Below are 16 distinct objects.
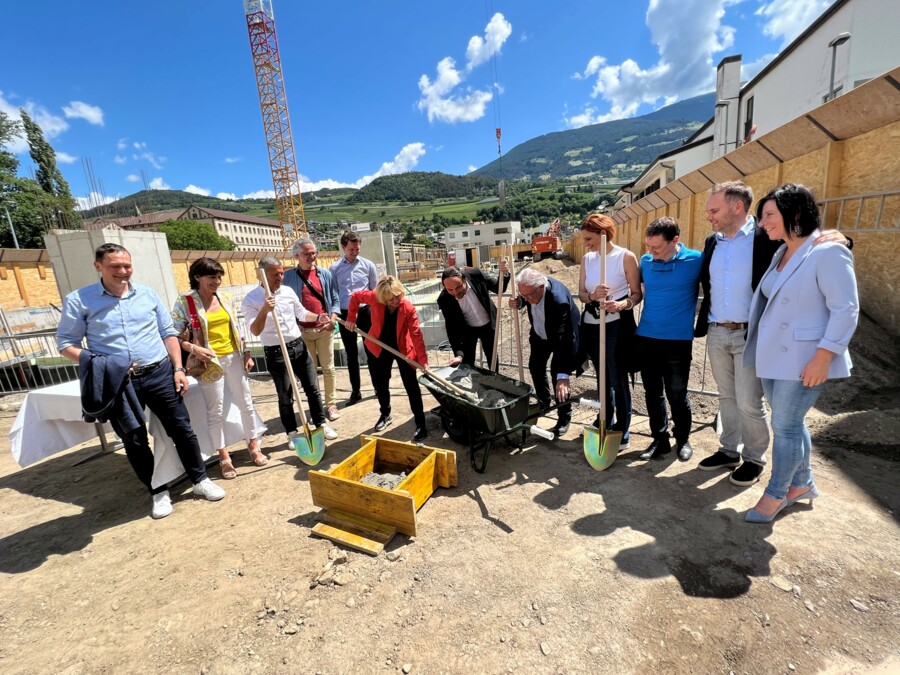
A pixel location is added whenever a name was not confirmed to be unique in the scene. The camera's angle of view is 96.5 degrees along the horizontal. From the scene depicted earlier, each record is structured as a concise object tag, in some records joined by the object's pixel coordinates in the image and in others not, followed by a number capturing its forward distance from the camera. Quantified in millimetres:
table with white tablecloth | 3271
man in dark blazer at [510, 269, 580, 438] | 3482
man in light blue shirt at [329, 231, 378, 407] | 4899
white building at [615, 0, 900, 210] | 10984
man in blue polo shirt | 2941
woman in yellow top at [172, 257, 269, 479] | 3334
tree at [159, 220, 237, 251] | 55969
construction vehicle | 34969
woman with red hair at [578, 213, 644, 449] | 3197
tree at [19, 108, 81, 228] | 45875
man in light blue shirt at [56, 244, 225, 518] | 2766
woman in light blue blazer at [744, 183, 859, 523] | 2023
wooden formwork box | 2691
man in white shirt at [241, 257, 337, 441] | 3680
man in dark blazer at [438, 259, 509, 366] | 3990
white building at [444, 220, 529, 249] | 82331
